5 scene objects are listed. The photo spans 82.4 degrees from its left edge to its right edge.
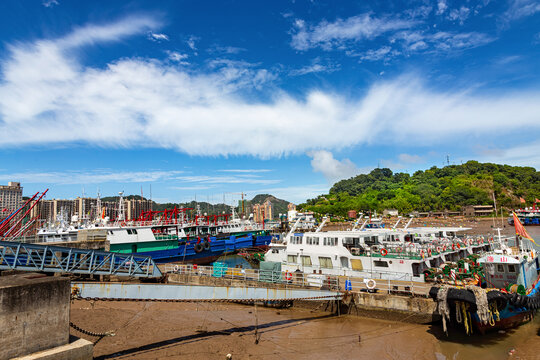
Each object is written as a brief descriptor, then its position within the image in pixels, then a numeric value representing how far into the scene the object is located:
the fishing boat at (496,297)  14.37
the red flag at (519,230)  18.83
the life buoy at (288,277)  20.67
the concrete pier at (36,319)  6.92
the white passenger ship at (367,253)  21.41
